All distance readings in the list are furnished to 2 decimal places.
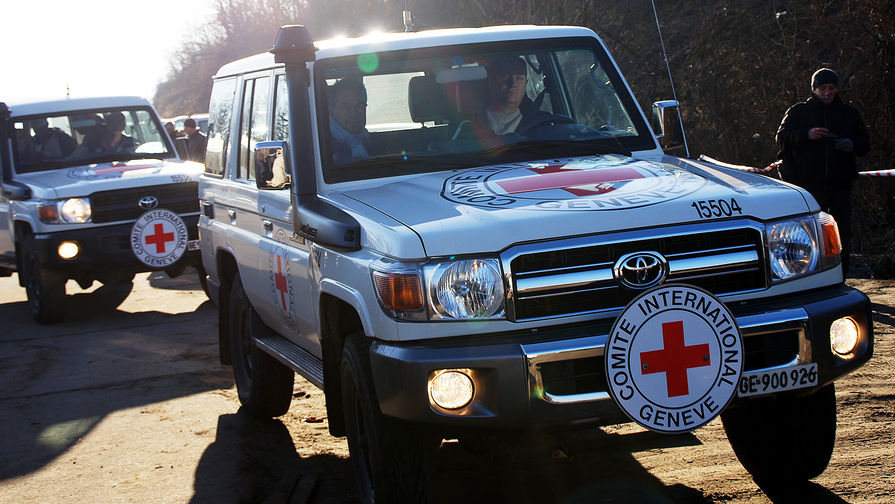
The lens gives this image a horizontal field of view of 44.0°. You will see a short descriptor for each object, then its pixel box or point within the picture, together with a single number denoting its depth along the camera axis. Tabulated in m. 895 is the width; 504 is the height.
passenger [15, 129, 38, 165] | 11.58
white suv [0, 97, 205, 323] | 10.66
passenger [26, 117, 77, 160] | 11.65
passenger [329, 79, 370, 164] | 4.92
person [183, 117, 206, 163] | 15.55
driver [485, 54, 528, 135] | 5.09
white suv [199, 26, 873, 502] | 3.66
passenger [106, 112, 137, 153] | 11.92
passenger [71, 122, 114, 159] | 11.74
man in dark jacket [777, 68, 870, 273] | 9.41
